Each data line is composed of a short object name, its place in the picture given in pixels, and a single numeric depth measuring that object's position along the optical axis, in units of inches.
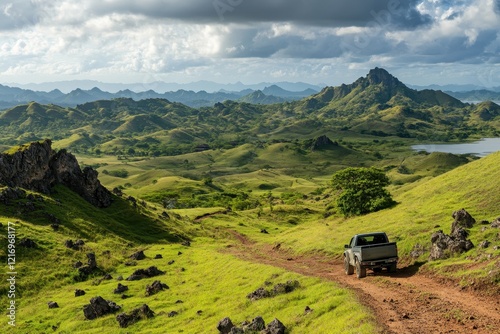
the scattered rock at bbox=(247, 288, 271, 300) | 1336.1
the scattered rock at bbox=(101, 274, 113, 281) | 2363.2
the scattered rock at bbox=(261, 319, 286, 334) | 979.5
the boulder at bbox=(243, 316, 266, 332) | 1031.7
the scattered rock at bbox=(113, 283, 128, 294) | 2046.3
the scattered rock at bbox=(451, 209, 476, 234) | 1552.7
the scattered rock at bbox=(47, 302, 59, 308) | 1895.3
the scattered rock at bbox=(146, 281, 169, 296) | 1985.7
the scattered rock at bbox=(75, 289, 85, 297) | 2052.7
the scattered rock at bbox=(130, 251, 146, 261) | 2832.9
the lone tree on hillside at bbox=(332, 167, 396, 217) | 2979.8
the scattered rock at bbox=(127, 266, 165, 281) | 2310.5
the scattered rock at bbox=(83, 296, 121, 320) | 1697.8
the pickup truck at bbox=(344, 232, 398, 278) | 1336.1
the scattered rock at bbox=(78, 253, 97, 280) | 2395.4
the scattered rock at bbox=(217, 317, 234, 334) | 1149.9
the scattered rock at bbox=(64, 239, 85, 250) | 2682.1
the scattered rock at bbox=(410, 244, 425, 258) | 1526.8
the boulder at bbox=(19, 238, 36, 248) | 2453.2
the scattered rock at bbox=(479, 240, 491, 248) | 1277.1
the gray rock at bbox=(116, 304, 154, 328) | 1579.7
